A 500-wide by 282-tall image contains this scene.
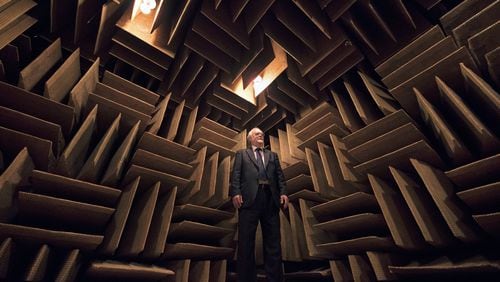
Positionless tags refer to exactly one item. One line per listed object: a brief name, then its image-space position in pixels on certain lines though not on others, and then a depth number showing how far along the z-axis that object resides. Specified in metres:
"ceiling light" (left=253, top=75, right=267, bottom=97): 2.80
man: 1.92
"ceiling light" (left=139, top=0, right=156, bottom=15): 2.35
